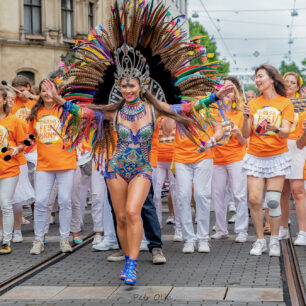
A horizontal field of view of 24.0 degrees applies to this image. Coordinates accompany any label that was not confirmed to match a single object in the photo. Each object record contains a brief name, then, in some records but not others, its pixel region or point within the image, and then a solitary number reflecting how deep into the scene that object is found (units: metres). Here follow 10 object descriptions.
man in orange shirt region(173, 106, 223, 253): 8.45
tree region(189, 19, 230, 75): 66.46
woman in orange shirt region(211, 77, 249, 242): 9.36
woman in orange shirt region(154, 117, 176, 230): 9.75
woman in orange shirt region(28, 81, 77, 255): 8.56
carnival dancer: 7.14
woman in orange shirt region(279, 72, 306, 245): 8.82
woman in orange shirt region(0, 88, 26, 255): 8.70
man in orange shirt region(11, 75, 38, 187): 10.46
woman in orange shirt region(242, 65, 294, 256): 8.04
